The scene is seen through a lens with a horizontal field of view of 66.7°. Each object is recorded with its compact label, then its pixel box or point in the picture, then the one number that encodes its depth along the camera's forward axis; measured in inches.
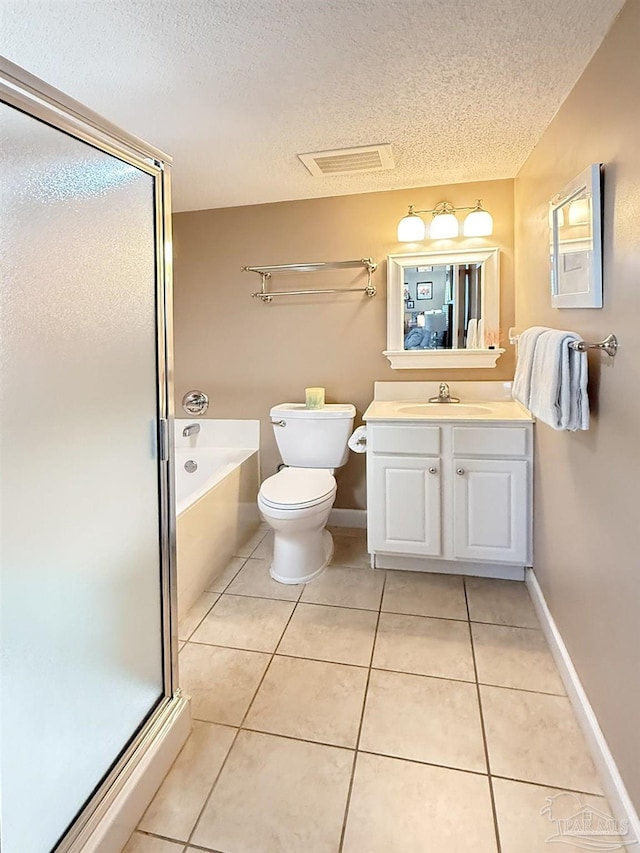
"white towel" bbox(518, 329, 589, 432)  56.0
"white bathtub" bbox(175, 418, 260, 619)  84.8
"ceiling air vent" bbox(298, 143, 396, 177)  85.6
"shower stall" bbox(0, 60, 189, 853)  34.7
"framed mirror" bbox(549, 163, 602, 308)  52.8
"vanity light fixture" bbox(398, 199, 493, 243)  101.7
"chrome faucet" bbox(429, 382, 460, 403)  106.4
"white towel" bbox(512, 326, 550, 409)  69.9
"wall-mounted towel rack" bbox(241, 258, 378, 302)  109.2
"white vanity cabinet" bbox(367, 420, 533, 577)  88.3
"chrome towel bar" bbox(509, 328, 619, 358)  49.8
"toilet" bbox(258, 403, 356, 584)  90.2
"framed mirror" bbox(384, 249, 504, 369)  104.7
